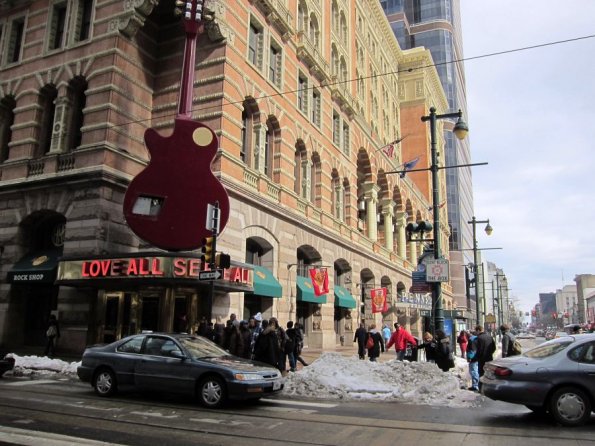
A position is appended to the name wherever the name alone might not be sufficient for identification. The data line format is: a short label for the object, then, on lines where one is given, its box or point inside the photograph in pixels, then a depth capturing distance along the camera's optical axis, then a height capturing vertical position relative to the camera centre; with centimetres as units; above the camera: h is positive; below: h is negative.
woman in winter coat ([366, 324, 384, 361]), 1867 -115
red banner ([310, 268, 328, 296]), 2550 +177
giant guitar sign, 1705 +419
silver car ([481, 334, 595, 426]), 835 -108
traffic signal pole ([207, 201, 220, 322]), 1343 +242
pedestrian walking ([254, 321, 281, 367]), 1381 -92
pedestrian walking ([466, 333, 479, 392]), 1341 -150
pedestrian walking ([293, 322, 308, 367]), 1656 -93
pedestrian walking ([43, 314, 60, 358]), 1784 -91
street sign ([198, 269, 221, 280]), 1324 +100
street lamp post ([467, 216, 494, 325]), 3152 +551
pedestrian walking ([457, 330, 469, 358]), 2362 -109
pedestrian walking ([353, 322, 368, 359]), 2042 -95
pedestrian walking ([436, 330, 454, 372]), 1353 -103
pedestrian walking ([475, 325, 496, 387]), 1326 -83
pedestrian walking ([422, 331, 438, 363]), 1431 -87
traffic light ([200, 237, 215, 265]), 1350 +169
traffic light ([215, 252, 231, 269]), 1370 +142
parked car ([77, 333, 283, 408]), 980 -119
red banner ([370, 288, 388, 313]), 3316 +93
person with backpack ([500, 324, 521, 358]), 1368 -71
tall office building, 9212 +4965
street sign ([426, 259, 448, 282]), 1496 +140
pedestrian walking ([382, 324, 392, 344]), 2932 -106
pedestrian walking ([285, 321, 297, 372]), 1596 -97
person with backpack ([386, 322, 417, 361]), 1741 -85
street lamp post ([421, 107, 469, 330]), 1513 +345
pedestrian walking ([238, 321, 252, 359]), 1463 -80
